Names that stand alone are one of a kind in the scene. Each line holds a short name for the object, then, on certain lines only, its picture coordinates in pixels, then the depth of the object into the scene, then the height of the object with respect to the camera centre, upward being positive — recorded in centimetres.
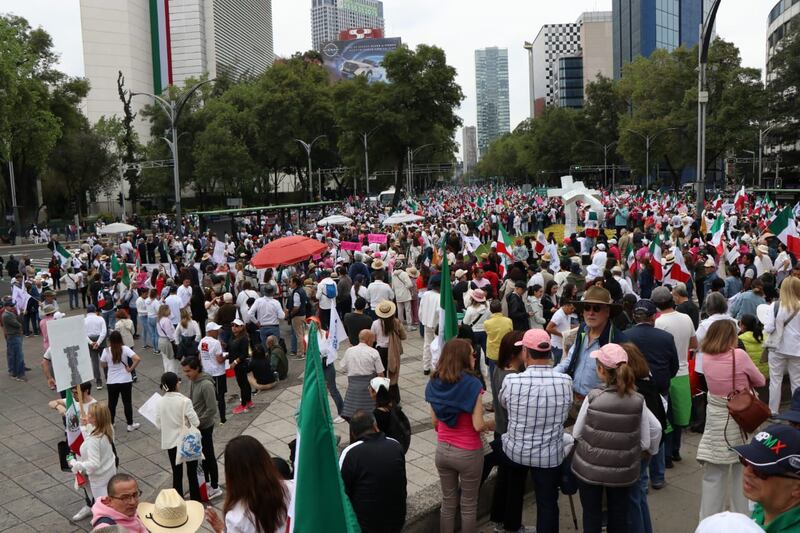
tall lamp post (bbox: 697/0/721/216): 1920 +276
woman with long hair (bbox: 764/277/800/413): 739 -156
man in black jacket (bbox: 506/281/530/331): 959 -159
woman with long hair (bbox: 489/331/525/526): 550 -175
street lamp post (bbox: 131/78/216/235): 2894 +252
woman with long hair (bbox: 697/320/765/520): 519 -173
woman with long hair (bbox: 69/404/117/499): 625 -218
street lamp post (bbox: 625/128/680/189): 5872 +422
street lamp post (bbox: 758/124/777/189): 5317 +356
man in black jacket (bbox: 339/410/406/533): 440 -174
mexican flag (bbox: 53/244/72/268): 2019 -143
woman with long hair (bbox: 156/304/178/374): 1060 -205
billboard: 15312 +3112
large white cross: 3381 -57
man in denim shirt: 542 -112
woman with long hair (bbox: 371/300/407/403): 873 -176
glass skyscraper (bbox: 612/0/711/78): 11137 +2692
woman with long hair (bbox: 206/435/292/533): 385 -160
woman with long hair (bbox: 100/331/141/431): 863 -204
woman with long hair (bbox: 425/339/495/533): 486 -159
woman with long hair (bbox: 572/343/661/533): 441 -155
